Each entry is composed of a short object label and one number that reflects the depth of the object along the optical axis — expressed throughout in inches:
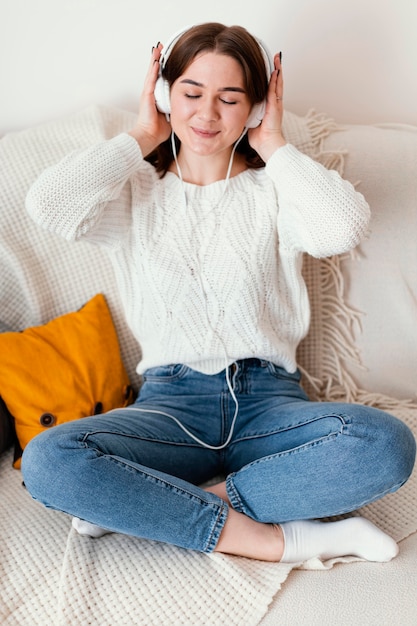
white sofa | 58.9
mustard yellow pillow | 54.6
